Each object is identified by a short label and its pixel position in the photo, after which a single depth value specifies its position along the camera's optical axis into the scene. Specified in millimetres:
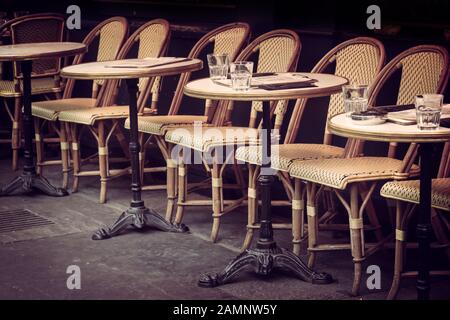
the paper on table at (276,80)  4523
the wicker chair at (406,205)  4000
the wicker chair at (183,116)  5555
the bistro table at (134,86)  5156
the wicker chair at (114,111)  5984
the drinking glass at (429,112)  3609
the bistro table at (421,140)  3559
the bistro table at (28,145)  6199
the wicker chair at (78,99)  6359
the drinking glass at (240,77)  4355
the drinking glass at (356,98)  3955
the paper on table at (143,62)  5336
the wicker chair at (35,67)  6871
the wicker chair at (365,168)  4305
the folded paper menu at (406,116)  3736
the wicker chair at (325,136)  4727
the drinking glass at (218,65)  4738
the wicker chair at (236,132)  5099
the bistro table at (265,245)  4421
